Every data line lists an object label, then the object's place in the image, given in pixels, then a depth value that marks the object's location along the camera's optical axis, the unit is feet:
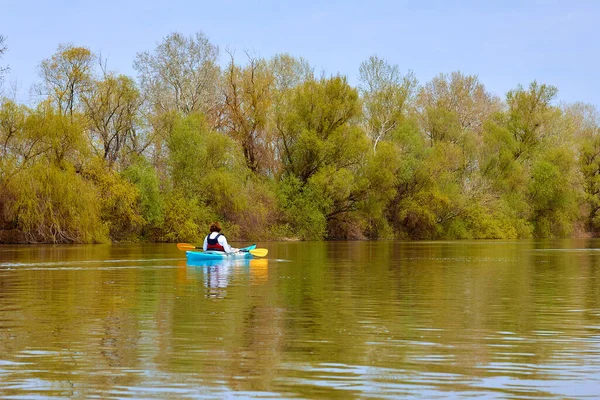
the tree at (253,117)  246.06
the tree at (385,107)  261.03
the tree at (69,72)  211.61
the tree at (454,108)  277.85
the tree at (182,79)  257.55
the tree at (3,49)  145.42
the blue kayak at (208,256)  116.78
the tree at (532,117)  298.76
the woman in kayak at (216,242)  118.73
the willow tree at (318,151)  238.07
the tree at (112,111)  215.10
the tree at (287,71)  288.71
